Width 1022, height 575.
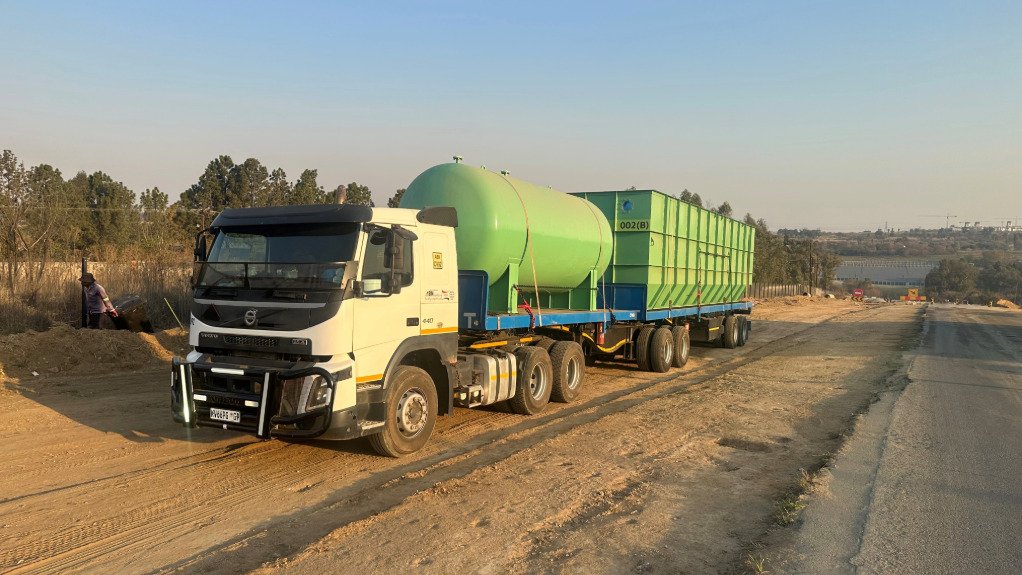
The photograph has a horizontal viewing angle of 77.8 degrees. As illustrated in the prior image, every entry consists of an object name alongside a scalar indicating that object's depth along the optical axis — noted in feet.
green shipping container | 42.06
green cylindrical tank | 27.96
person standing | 43.19
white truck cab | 19.65
